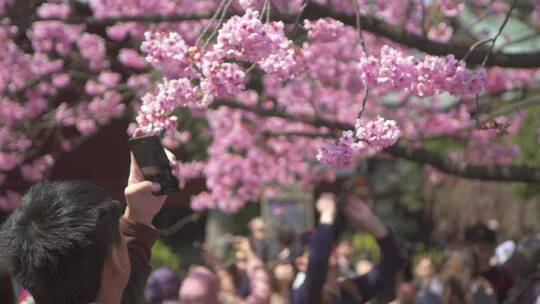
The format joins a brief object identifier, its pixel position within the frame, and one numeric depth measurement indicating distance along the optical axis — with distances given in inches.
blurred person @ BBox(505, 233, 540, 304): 246.4
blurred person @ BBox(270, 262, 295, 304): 269.3
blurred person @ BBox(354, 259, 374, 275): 351.2
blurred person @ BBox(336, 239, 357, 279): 336.5
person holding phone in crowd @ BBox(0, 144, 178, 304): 101.1
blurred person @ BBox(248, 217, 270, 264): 346.3
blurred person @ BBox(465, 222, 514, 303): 268.7
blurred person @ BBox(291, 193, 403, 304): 204.7
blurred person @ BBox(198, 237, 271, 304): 240.5
